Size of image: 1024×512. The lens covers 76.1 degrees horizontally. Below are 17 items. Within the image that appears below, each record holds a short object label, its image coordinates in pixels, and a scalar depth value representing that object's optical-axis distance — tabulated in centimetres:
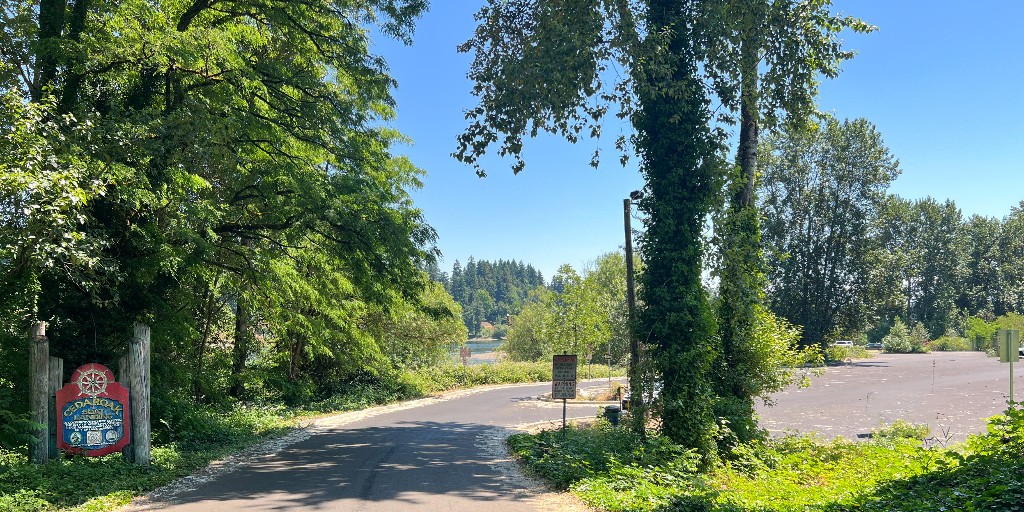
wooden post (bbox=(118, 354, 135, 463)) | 1095
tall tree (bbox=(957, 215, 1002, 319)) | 8300
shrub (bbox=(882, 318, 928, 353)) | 6906
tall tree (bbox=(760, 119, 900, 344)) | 4994
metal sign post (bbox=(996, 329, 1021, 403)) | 1528
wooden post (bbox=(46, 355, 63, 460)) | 1016
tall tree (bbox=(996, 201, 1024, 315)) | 7944
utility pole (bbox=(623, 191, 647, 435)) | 1357
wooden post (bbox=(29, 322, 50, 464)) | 989
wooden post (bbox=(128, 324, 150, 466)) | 1079
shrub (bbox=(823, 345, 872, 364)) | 4912
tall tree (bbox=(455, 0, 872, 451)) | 1325
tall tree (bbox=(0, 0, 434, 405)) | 951
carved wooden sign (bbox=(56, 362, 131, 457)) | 1029
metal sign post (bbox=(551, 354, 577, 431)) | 1413
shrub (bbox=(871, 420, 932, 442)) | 1432
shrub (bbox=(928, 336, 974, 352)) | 7114
